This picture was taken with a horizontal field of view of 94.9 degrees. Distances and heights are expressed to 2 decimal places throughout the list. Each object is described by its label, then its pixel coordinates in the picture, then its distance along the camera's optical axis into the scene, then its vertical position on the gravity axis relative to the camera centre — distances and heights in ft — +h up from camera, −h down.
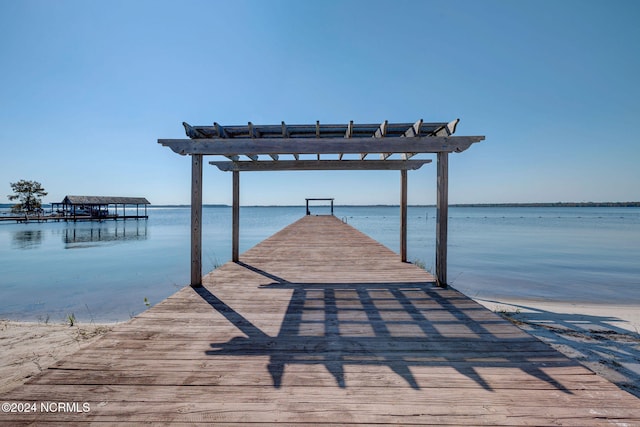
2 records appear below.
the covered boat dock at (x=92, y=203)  148.77 +2.71
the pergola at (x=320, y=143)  15.47 +3.49
